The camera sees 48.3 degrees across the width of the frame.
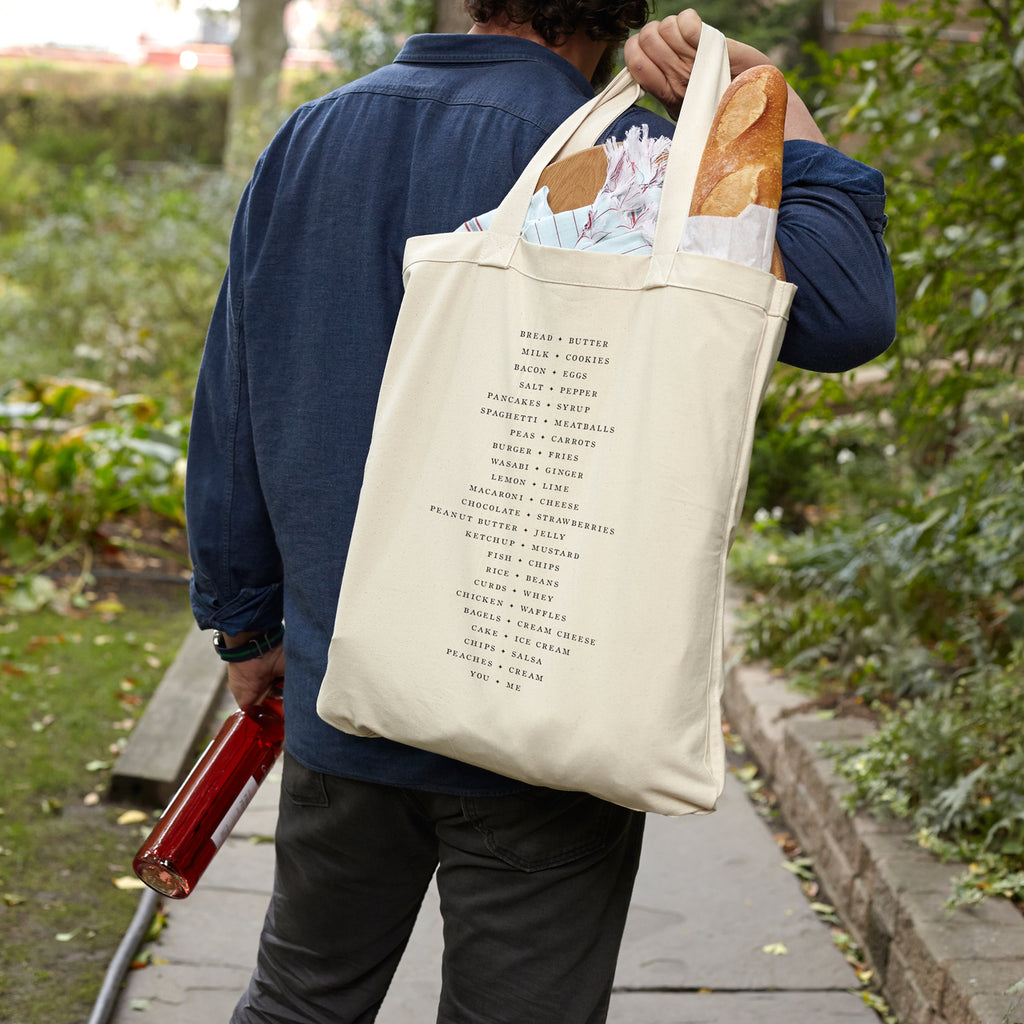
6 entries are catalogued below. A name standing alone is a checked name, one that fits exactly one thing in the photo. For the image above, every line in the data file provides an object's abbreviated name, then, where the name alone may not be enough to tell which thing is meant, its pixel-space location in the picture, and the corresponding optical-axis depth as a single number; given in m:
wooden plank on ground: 3.31
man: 1.30
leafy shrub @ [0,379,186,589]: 5.04
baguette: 1.12
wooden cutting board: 1.21
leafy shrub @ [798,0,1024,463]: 3.12
